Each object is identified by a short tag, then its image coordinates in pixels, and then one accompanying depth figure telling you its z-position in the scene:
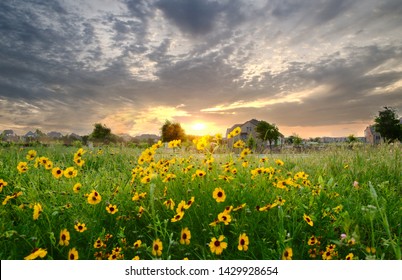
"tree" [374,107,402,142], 36.20
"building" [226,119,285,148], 51.56
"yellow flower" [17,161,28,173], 3.19
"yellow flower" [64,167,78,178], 3.02
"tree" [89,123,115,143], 40.34
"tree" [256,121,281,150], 46.78
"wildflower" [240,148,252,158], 3.60
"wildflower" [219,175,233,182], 2.99
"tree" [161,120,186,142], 43.84
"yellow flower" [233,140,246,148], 3.82
